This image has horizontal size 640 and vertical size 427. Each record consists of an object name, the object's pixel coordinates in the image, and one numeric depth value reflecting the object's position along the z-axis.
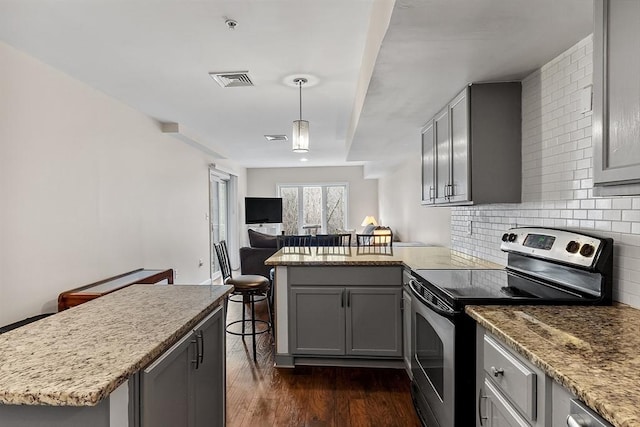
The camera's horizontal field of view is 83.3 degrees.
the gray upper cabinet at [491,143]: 2.17
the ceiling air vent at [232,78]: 2.77
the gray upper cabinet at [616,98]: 0.99
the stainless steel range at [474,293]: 1.49
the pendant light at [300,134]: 3.03
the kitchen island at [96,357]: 0.85
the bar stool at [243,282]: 3.25
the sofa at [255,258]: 5.37
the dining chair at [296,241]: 3.96
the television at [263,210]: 8.50
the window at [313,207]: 9.17
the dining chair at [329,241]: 4.19
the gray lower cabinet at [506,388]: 1.02
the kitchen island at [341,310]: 2.76
